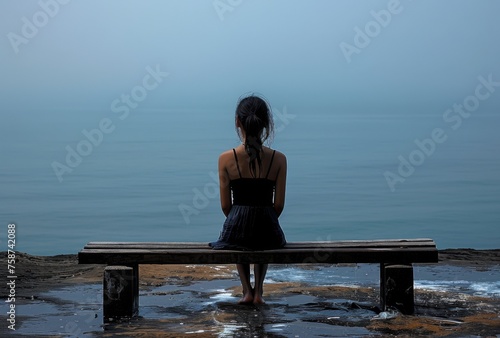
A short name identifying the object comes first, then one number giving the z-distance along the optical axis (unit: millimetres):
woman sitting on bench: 9990
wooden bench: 9729
